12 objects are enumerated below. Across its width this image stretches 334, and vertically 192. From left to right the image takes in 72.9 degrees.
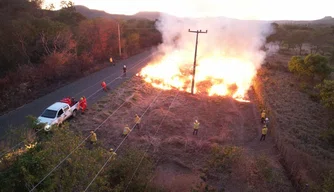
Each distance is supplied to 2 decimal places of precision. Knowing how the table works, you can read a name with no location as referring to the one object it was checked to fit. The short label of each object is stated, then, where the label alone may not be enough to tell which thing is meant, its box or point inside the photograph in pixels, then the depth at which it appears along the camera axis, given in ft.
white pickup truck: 55.31
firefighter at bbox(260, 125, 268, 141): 56.59
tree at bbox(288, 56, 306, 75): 100.97
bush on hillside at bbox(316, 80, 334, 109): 61.34
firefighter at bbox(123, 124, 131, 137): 54.68
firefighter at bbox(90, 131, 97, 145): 49.57
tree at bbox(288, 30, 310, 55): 182.09
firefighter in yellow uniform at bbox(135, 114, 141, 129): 58.27
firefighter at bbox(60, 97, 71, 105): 62.95
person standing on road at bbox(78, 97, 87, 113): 65.67
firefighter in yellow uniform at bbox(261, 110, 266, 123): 66.19
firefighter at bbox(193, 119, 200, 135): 57.97
